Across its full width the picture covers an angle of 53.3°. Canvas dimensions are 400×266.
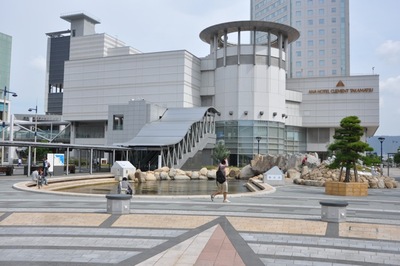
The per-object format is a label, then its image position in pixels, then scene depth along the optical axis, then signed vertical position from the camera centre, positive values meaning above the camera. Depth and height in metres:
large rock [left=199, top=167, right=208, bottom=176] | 42.38 -2.31
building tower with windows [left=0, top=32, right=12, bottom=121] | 113.80 +26.74
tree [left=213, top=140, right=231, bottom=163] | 55.28 -0.18
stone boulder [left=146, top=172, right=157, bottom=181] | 37.96 -2.66
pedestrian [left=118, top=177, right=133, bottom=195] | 19.70 -1.89
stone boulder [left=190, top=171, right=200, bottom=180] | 41.53 -2.61
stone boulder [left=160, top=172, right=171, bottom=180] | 39.31 -2.62
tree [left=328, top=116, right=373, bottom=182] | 22.98 +0.48
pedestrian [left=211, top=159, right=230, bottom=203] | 17.39 -1.25
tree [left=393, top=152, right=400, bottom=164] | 97.89 -0.65
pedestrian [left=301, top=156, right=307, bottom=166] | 42.22 -1.01
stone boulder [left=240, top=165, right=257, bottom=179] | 44.31 -2.42
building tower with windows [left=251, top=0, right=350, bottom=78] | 103.31 +30.05
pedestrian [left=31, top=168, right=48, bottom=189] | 24.55 -2.00
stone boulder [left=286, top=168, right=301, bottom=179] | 36.64 -2.00
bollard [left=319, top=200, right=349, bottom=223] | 12.65 -1.86
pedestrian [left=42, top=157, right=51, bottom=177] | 27.00 -1.35
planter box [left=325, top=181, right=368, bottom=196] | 22.38 -2.00
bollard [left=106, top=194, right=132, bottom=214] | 13.65 -1.94
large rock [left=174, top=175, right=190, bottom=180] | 40.72 -2.80
